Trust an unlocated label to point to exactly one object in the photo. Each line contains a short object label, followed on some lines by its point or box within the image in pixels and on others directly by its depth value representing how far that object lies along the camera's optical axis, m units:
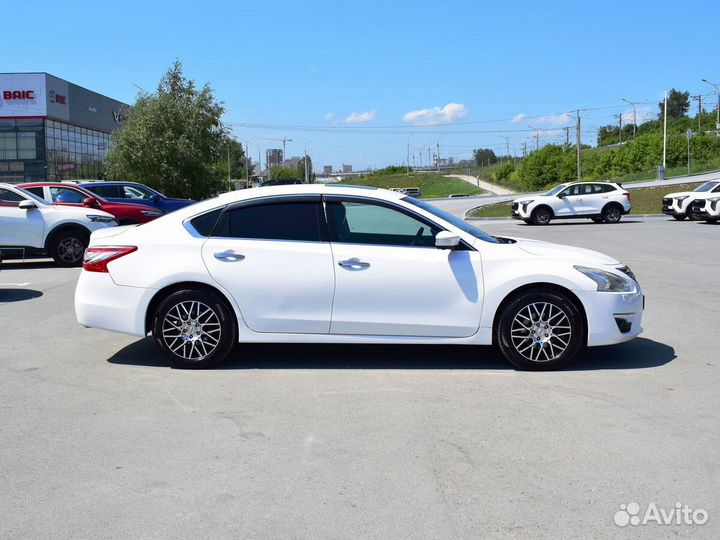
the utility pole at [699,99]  100.35
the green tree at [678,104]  161.88
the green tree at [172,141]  43.78
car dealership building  53.84
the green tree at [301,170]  137.73
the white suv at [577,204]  31.75
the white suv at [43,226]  15.08
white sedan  6.79
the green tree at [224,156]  47.16
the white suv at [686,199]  30.17
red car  17.61
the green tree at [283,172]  147.06
